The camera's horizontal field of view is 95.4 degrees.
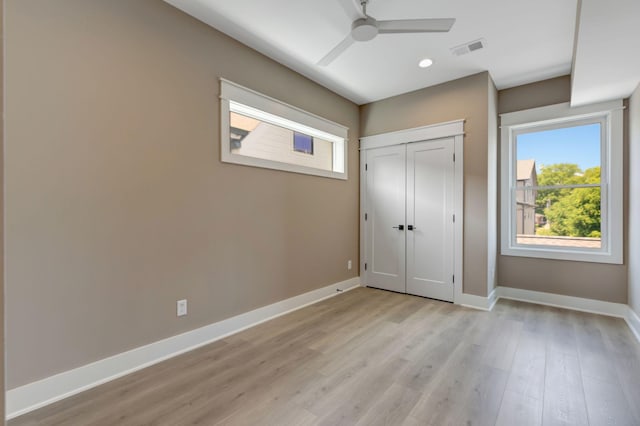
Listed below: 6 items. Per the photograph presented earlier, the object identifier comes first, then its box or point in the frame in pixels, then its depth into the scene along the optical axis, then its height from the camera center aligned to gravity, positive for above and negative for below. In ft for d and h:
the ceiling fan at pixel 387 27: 6.98 +4.68
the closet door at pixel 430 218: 12.57 -0.29
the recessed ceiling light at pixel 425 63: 10.78 +5.61
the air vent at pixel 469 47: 9.59 +5.59
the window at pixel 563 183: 11.02 +1.21
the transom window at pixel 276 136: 9.43 +3.00
